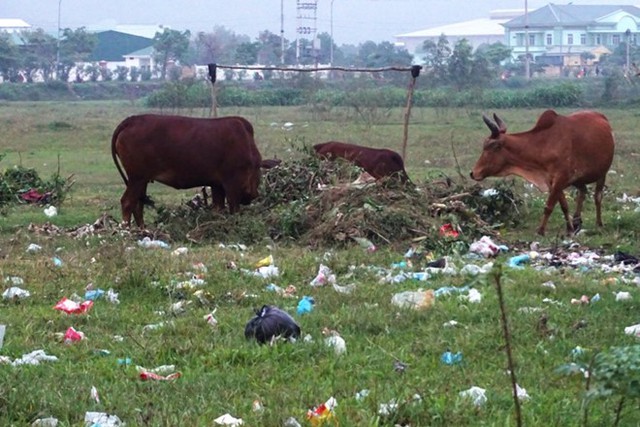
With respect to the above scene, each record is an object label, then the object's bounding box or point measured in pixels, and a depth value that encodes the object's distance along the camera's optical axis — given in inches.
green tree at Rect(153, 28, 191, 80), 4059.7
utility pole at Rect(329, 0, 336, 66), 5037.3
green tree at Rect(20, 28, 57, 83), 3650.0
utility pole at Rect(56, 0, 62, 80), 3777.4
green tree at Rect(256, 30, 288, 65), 4497.0
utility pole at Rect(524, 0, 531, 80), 3841.1
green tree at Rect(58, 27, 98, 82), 3877.2
